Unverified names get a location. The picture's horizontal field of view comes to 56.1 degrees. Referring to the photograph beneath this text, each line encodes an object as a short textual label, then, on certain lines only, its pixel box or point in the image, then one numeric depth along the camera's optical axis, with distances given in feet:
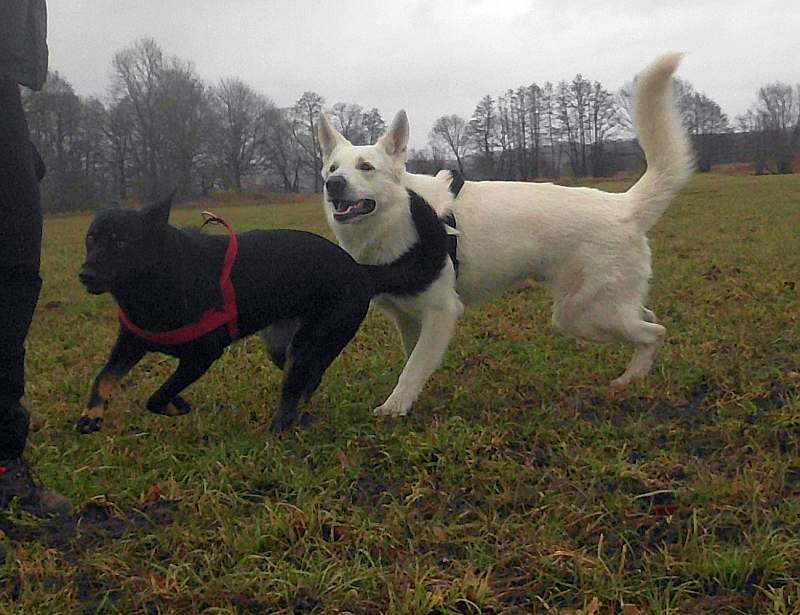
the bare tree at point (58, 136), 147.02
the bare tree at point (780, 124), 188.65
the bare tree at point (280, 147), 210.38
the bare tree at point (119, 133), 171.83
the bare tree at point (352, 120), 164.21
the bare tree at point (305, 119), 191.19
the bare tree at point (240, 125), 203.92
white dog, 12.93
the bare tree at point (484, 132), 224.74
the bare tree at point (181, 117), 173.78
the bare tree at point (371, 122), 161.82
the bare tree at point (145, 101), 172.45
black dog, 9.88
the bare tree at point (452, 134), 226.58
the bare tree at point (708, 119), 205.46
